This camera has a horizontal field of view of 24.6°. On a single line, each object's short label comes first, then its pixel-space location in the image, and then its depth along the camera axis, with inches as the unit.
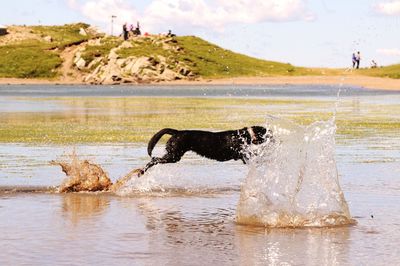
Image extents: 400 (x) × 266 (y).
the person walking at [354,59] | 4213.1
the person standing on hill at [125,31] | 5879.4
